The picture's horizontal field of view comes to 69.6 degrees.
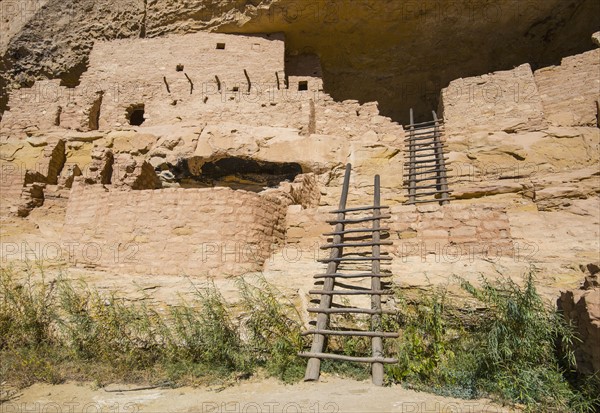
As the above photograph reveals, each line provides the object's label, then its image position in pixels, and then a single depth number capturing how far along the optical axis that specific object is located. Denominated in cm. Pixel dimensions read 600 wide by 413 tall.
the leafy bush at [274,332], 423
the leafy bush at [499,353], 348
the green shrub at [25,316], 480
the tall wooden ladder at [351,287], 413
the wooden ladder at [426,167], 770
